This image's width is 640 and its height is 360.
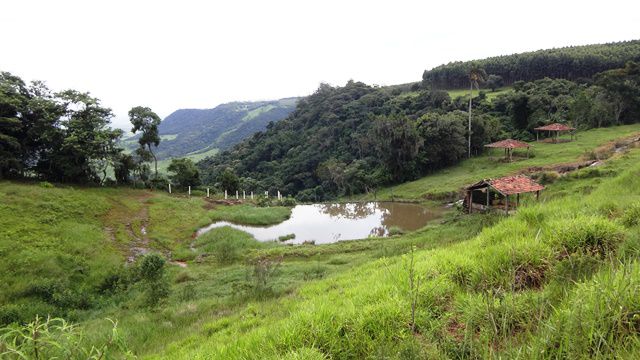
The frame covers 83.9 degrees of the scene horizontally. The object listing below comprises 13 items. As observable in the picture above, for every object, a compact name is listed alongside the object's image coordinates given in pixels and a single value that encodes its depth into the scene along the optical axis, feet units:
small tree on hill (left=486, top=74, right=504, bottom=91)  261.24
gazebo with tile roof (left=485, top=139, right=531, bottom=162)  131.06
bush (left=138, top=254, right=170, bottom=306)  37.83
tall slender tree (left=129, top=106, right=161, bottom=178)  110.93
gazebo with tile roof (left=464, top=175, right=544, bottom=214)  76.18
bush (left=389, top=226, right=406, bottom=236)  83.59
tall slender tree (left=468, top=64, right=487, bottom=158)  149.04
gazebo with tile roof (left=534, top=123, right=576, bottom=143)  139.03
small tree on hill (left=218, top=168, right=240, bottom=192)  141.08
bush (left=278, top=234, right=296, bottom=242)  83.20
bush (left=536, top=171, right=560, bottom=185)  92.61
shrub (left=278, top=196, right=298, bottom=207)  124.03
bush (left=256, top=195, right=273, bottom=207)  119.16
